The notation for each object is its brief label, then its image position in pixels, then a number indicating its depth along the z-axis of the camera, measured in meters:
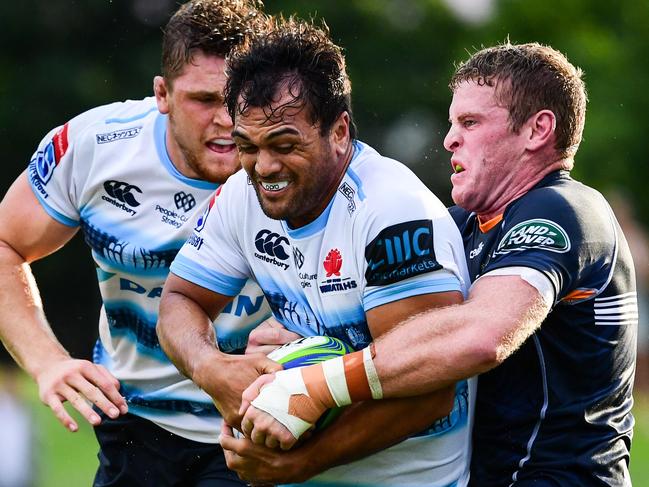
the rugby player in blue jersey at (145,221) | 12.64
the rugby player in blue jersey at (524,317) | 9.31
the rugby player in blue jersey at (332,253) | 9.71
